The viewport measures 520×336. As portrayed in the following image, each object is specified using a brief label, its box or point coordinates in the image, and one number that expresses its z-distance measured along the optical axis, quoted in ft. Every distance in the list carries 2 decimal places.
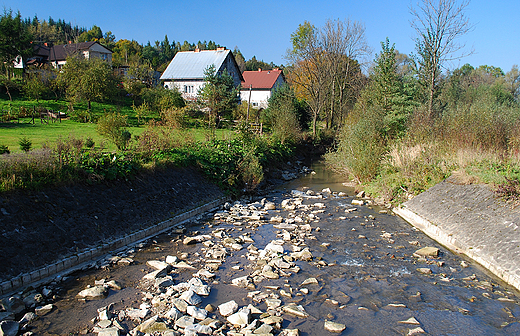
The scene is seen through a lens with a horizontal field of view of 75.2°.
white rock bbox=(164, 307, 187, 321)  20.45
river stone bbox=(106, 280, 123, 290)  24.02
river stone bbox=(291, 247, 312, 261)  30.55
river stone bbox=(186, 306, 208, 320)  20.68
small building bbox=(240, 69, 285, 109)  183.99
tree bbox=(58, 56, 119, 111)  100.78
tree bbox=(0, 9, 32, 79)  134.72
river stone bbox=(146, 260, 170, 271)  27.26
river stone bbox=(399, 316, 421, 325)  21.25
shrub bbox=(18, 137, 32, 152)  33.09
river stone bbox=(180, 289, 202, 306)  22.40
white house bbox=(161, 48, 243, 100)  155.33
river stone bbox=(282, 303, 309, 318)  21.55
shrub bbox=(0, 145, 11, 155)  32.58
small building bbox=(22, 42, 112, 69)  188.47
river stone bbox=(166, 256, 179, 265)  28.45
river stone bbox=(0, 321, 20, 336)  18.26
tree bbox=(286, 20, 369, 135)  123.85
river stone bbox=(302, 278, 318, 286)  25.86
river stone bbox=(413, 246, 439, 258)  32.27
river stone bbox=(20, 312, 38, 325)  19.59
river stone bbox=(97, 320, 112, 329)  19.27
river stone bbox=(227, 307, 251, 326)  20.09
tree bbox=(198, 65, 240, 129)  113.91
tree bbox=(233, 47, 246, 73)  347.93
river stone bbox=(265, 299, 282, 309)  22.29
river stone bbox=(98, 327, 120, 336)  18.45
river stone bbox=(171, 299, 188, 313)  21.54
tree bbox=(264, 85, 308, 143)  90.43
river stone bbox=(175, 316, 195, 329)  19.74
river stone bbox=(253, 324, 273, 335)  19.16
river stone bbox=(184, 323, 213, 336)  19.04
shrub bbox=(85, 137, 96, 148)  38.17
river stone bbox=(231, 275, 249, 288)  25.30
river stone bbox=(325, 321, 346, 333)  20.21
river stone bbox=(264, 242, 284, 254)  31.57
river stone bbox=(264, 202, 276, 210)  47.31
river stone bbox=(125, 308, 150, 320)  20.40
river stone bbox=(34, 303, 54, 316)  20.58
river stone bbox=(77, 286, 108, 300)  22.68
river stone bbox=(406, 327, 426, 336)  20.26
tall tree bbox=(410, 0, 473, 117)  65.72
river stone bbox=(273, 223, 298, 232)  38.78
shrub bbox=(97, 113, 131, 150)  43.62
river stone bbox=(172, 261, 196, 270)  27.84
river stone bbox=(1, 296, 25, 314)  20.48
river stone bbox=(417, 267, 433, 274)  28.81
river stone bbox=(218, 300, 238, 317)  21.26
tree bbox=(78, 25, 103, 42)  292.75
